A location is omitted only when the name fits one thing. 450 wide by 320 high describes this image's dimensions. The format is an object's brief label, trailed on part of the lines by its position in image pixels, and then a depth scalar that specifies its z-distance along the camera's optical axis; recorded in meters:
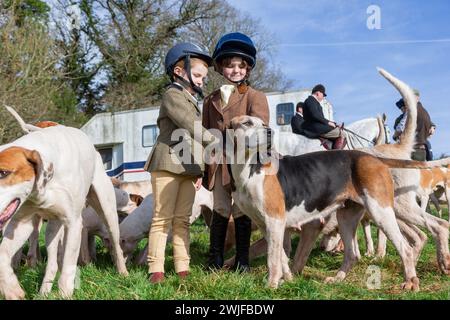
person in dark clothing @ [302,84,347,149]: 8.95
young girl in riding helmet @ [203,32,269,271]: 4.64
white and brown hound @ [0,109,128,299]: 3.17
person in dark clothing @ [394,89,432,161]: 7.95
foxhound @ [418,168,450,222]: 8.02
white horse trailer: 17.66
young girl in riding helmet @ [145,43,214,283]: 4.49
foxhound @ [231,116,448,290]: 4.06
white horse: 9.30
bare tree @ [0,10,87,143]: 14.41
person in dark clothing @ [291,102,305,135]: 10.05
